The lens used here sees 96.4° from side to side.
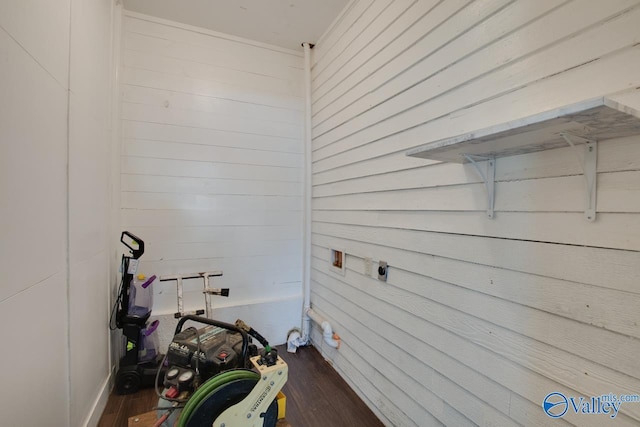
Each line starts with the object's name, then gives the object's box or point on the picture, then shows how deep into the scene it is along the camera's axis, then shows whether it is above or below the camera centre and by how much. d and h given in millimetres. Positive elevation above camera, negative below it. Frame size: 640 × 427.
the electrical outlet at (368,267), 2197 -441
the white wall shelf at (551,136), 720 +253
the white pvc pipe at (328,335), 2654 -1189
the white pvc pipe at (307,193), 3250 +177
